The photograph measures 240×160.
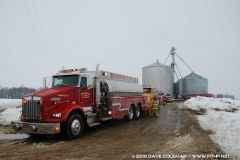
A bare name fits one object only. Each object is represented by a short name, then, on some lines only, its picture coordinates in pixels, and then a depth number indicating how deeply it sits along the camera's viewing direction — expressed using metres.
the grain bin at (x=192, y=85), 51.33
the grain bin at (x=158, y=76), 46.12
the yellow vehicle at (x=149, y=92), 18.34
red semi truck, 7.50
